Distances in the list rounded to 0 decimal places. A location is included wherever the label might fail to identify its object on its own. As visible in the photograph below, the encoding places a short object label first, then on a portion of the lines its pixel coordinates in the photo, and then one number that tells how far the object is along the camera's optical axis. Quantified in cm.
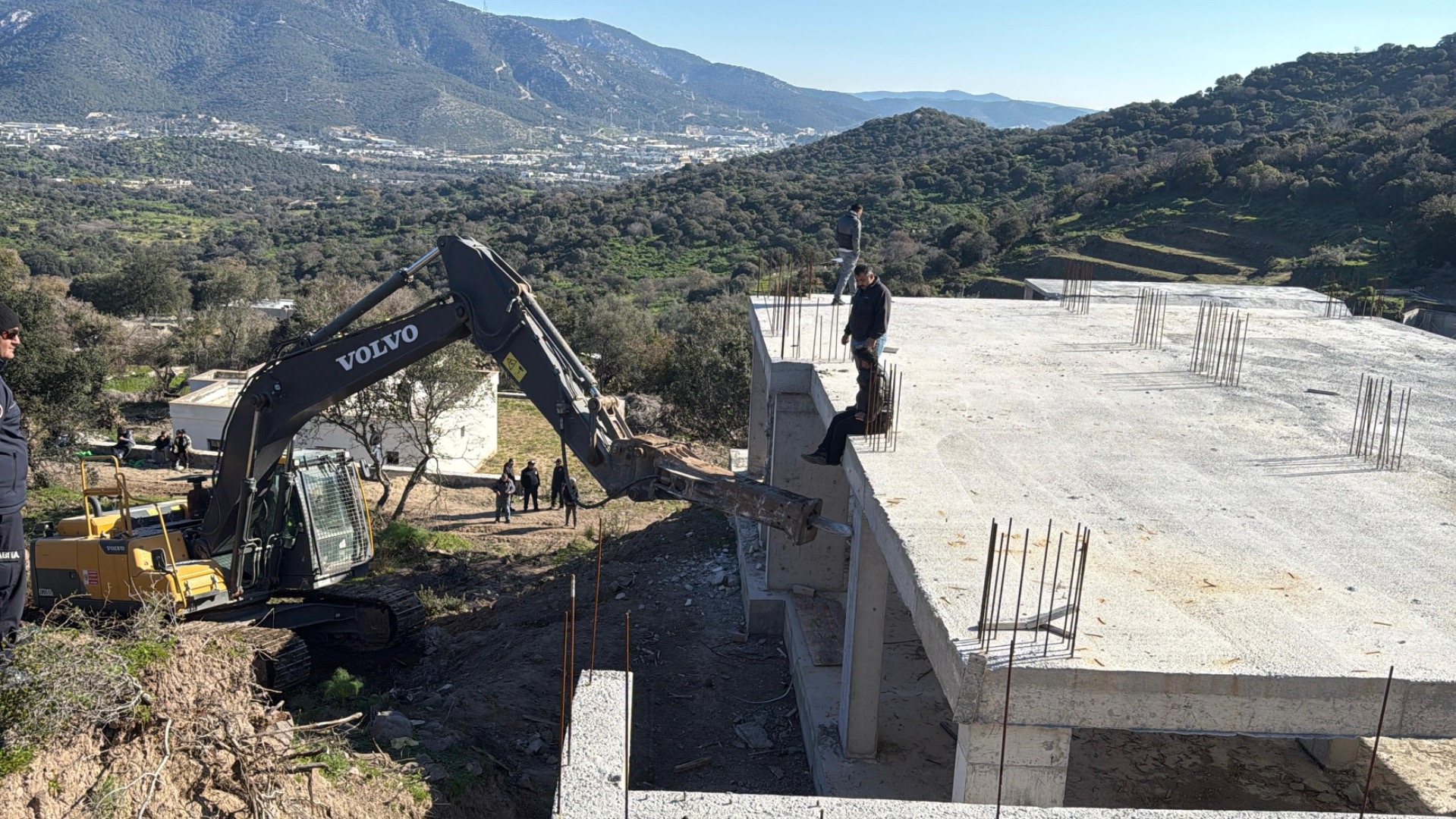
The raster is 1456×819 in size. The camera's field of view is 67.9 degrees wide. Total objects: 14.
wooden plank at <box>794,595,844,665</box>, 1070
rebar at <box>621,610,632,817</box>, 465
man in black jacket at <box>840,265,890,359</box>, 1002
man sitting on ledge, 912
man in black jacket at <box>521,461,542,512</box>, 2230
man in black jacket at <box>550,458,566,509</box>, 2228
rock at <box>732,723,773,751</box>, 1017
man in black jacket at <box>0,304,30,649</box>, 552
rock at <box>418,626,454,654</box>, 1314
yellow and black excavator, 932
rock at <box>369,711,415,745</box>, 934
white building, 2655
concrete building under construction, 526
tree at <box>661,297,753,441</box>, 2975
